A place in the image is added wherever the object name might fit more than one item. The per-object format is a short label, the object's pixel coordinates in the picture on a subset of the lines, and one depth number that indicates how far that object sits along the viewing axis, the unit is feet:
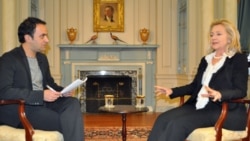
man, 10.15
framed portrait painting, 24.90
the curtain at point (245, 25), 19.62
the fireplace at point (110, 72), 24.81
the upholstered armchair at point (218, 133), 10.15
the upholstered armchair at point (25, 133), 9.80
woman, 10.41
